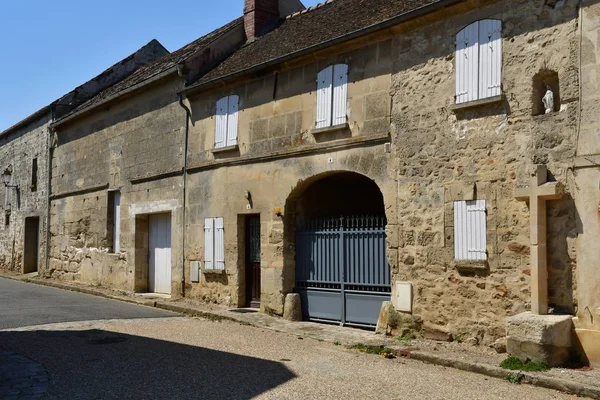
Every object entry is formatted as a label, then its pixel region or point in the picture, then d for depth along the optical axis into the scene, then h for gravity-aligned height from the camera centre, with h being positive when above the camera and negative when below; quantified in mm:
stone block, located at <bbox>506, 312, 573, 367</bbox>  6426 -1129
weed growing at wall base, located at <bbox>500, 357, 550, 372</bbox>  6340 -1421
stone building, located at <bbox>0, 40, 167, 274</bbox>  18938 +2106
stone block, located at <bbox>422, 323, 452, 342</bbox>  7945 -1346
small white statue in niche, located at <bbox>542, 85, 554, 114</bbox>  7070 +1579
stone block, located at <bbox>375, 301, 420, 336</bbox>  8430 -1270
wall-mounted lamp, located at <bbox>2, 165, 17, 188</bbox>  22303 +2106
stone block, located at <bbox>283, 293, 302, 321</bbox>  10209 -1291
